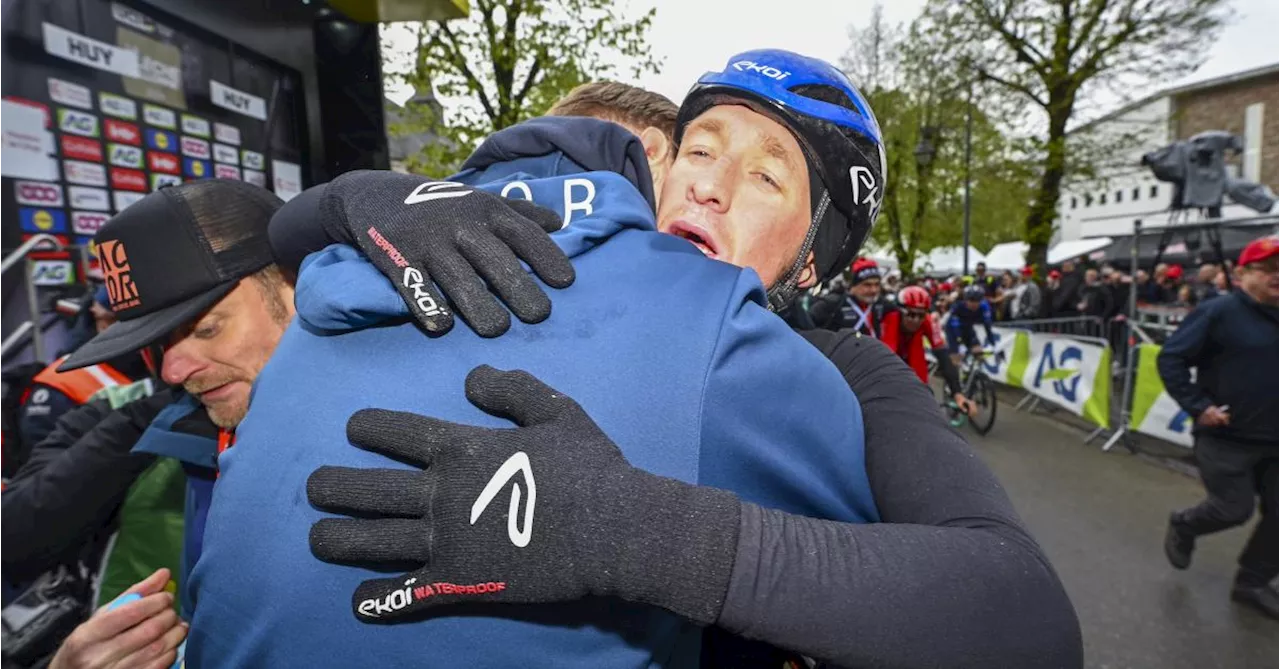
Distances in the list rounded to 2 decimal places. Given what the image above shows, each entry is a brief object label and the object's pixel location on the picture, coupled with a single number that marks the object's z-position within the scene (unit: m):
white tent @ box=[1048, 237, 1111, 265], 30.08
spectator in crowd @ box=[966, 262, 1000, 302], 22.36
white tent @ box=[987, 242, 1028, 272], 34.81
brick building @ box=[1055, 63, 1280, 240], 20.77
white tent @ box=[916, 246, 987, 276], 39.75
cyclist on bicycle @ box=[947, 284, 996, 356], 11.84
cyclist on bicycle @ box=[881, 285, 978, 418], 8.48
